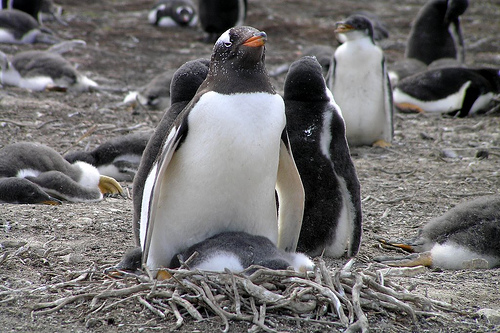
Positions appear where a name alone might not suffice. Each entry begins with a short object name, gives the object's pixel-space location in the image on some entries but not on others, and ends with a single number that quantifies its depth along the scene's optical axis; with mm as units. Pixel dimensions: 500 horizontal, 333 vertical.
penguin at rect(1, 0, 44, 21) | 25764
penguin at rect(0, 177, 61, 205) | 9555
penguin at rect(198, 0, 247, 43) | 28266
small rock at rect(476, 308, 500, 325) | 5988
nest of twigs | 5543
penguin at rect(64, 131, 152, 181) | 11867
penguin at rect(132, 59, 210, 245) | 7457
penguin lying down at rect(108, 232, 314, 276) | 6227
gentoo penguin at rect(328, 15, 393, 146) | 14273
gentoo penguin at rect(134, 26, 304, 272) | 6488
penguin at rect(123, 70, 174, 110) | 16594
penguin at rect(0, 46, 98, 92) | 17391
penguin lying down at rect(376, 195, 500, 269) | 7879
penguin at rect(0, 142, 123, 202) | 10180
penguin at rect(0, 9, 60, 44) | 22437
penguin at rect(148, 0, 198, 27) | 30094
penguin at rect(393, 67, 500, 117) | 17187
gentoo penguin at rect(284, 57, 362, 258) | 7941
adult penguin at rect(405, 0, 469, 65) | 23594
